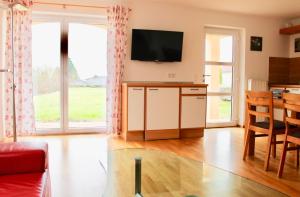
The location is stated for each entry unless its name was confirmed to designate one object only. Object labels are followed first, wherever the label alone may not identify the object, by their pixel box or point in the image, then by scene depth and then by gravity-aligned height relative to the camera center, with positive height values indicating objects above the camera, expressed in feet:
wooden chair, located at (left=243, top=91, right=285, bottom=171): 10.29 -1.45
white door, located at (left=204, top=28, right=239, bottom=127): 18.75 +0.61
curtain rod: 14.94 +4.13
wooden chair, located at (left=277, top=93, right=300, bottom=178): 9.20 -1.20
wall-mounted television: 15.83 +2.16
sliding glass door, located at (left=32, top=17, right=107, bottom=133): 15.62 +0.50
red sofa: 5.04 -1.70
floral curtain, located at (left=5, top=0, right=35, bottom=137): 14.07 +0.41
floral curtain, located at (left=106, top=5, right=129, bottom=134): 15.43 +1.27
